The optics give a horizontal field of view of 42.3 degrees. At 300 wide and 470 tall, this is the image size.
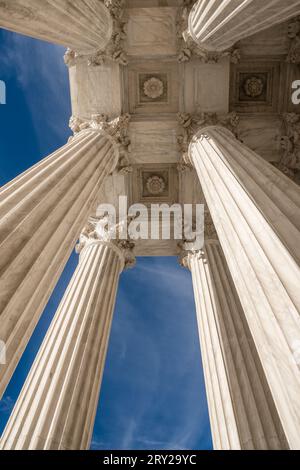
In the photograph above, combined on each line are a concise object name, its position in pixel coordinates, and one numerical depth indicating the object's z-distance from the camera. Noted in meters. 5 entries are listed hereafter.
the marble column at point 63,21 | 13.35
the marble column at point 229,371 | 14.20
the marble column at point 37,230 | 9.82
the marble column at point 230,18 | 13.96
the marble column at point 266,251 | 8.32
